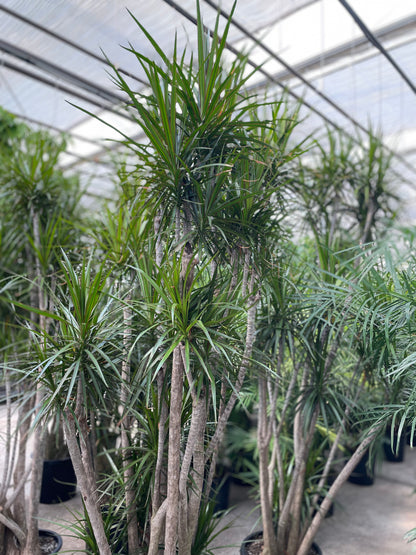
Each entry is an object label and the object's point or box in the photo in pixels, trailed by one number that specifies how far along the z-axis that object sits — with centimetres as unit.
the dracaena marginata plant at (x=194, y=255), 162
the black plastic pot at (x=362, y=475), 410
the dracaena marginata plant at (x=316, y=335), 217
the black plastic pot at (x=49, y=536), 260
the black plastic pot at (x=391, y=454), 479
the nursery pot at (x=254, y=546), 254
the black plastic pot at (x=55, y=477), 327
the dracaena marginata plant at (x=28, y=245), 249
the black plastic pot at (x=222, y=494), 337
